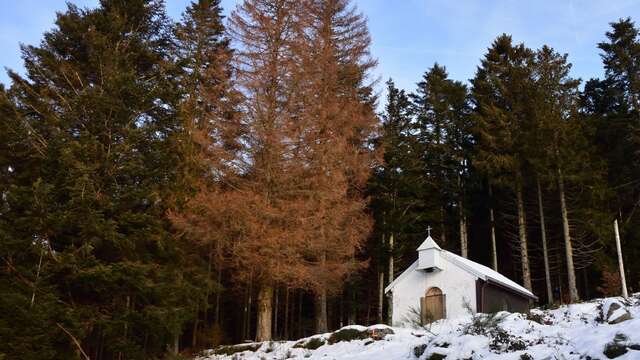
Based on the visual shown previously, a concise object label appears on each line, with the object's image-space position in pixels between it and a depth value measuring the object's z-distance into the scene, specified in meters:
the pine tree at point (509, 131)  25.81
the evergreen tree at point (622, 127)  25.92
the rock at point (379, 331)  11.87
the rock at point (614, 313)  8.12
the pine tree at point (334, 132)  17.84
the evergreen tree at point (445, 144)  28.89
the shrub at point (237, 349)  14.04
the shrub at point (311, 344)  12.59
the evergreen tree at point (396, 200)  25.78
